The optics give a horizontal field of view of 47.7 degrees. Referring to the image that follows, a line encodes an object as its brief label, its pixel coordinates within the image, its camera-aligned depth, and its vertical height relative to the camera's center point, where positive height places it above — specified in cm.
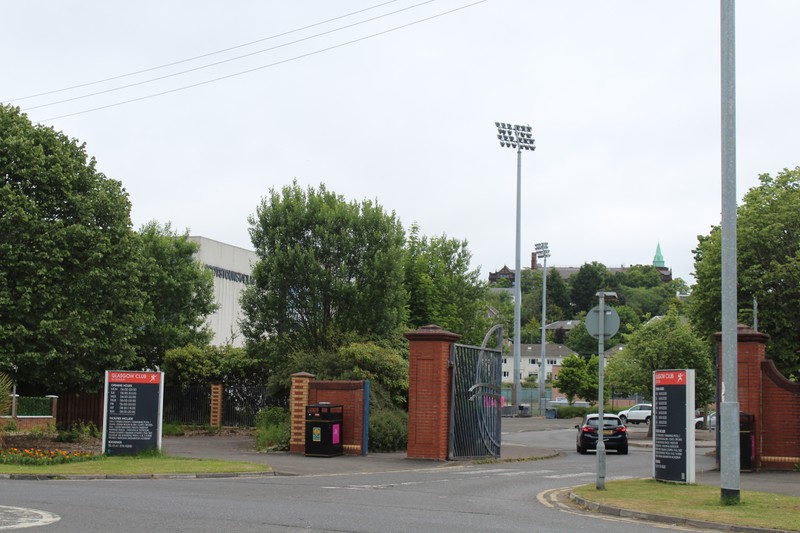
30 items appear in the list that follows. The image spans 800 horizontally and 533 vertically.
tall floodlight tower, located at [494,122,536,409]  5902 +1472
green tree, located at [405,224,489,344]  5050 +443
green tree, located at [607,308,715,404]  4375 +41
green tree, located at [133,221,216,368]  4266 +278
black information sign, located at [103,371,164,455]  2294 -153
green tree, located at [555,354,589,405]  7700 -136
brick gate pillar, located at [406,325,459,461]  2472 -96
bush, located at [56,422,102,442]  2791 -259
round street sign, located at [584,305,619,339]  1767 +79
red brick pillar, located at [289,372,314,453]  2655 -166
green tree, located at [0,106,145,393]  2509 +249
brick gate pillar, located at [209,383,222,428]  3666 -208
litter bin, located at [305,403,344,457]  2519 -209
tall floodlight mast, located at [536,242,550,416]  6588 +28
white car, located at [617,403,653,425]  6450 -367
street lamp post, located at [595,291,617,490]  1691 -112
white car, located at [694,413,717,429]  5611 -360
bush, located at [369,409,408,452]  2731 -225
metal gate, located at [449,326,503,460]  2536 -127
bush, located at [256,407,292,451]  2728 -243
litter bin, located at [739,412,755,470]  2278 -191
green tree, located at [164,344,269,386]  3709 -52
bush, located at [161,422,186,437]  3541 -303
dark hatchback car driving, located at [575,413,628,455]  3131 -252
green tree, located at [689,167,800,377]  3055 +337
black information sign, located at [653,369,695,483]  1830 -129
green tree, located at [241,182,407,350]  3472 +305
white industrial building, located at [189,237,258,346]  6241 +556
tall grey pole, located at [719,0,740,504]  1430 +136
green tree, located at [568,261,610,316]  15338 +1301
